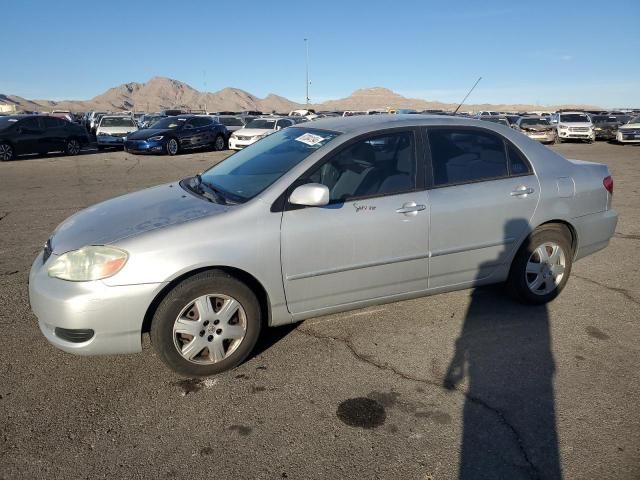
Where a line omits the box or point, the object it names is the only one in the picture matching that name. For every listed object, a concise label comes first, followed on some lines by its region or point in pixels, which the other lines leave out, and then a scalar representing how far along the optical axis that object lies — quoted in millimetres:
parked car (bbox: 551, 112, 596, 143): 25344
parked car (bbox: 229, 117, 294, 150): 19516
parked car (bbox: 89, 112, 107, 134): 26078
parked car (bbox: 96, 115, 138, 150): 21297
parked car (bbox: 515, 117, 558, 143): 24375
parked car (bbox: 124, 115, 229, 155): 18938
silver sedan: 2908
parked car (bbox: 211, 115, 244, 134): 26109
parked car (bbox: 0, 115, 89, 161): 16984
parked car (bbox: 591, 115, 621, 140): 28031
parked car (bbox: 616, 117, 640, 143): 23781
